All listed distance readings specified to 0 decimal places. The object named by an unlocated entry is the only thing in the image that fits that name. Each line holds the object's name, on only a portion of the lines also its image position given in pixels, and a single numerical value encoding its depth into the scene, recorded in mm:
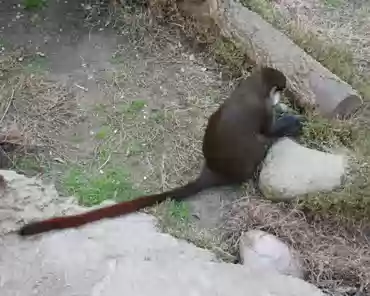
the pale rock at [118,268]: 2531
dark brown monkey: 3135
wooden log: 3484
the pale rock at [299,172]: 3064
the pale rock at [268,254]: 2818
